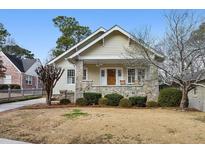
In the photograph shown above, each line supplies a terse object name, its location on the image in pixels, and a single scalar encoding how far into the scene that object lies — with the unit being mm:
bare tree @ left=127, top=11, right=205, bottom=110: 8567
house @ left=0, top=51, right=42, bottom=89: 21107
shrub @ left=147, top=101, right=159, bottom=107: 9416
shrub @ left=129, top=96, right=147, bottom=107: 9536
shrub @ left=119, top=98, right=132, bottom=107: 9331
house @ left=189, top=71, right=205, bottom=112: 9164
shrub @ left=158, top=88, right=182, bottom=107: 9196
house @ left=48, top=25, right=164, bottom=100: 10462
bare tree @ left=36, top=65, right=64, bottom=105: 9903
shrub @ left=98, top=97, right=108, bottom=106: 9663
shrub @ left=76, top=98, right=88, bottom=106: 9684
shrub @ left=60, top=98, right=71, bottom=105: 10248
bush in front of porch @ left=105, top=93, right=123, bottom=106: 9635
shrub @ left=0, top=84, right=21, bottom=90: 19637
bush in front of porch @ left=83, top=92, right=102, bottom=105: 9875
